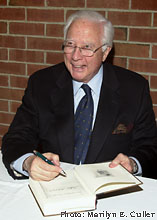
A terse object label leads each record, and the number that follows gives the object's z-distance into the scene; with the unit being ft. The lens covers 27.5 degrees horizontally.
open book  3.69
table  3.75
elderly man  5.95
